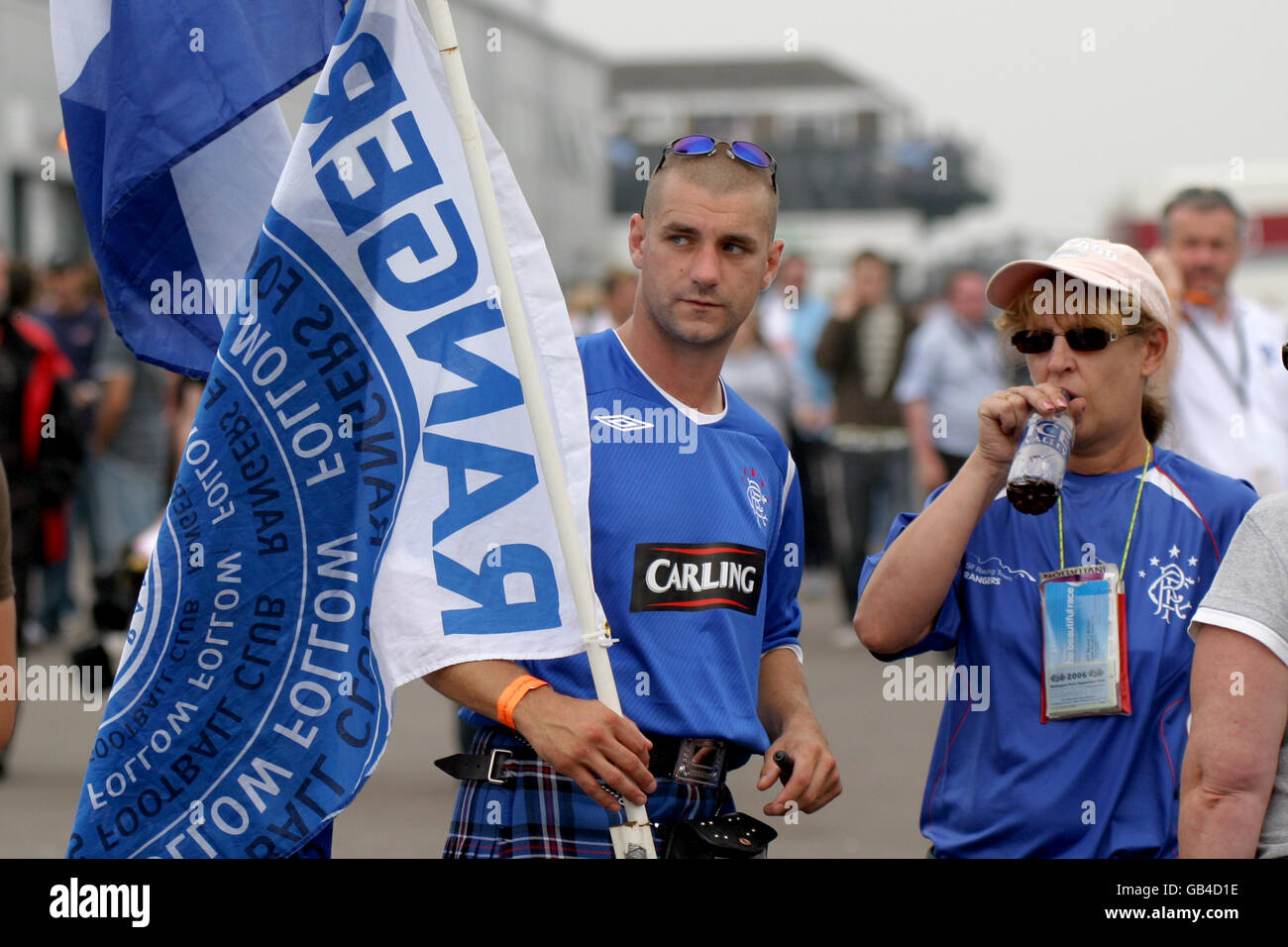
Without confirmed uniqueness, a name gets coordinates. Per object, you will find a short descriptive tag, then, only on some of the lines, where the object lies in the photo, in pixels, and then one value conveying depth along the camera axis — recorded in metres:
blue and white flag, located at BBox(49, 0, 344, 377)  3.60
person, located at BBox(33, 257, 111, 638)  11.92
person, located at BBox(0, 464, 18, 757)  3.49
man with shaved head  3.30
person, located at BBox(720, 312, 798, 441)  12.15
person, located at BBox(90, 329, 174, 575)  11.81
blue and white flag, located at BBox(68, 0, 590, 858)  3.32
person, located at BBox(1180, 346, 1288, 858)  2.66
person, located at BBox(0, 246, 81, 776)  9.68
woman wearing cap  3.22
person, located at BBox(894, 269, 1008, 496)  10.72
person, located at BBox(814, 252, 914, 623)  11.82
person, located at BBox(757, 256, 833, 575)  13.68
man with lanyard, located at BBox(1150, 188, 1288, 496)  6.02
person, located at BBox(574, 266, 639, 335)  13.09
